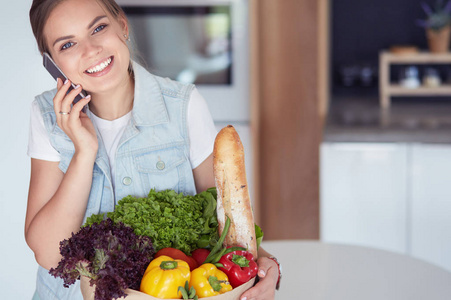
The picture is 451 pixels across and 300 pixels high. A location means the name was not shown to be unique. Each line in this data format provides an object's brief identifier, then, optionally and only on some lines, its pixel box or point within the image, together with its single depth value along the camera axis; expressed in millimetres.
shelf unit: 3348
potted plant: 3385
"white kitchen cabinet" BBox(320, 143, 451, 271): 2584
